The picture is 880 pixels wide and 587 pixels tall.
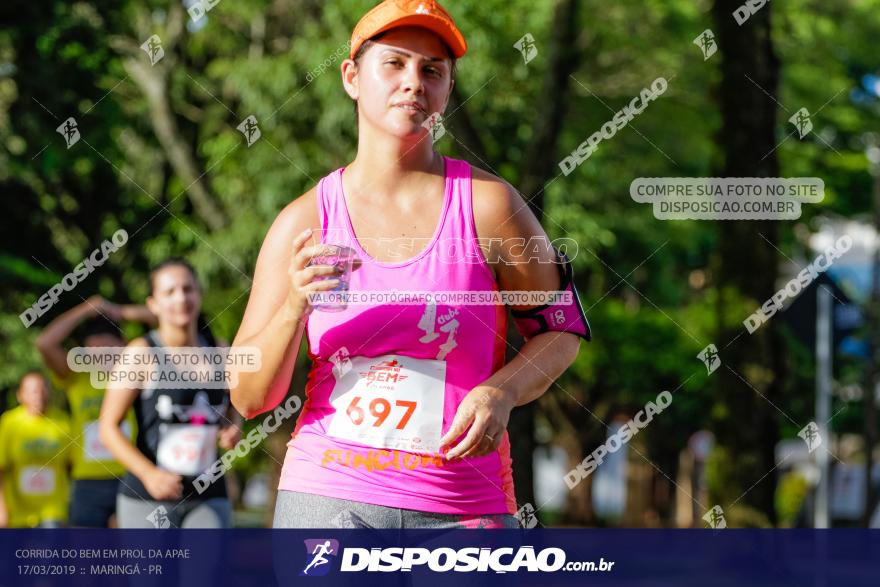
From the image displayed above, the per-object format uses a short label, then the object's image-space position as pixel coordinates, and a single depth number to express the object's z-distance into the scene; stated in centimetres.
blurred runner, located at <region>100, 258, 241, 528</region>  1156
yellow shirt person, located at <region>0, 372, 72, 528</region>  1664
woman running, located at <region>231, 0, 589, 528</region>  621
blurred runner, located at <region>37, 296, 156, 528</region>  1470
